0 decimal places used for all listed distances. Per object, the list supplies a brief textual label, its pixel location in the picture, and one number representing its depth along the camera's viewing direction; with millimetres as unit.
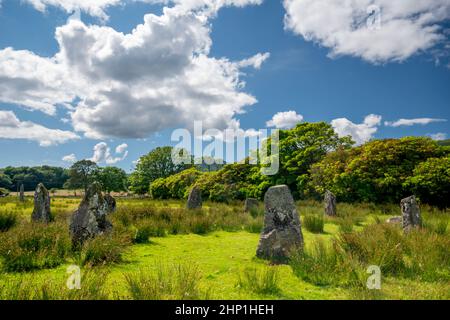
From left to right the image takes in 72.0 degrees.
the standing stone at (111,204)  13656
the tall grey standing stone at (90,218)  8289
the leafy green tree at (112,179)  66438
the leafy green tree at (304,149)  27875
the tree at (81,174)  71812
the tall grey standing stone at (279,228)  7691
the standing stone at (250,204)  18422
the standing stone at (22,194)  27738
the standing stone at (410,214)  10438
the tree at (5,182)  83881
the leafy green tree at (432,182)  17789
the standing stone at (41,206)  12383
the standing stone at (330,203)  16703
